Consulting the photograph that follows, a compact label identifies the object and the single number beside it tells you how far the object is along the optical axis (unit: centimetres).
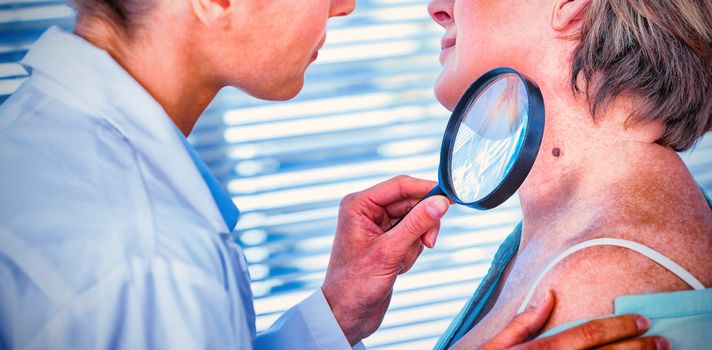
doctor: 92
